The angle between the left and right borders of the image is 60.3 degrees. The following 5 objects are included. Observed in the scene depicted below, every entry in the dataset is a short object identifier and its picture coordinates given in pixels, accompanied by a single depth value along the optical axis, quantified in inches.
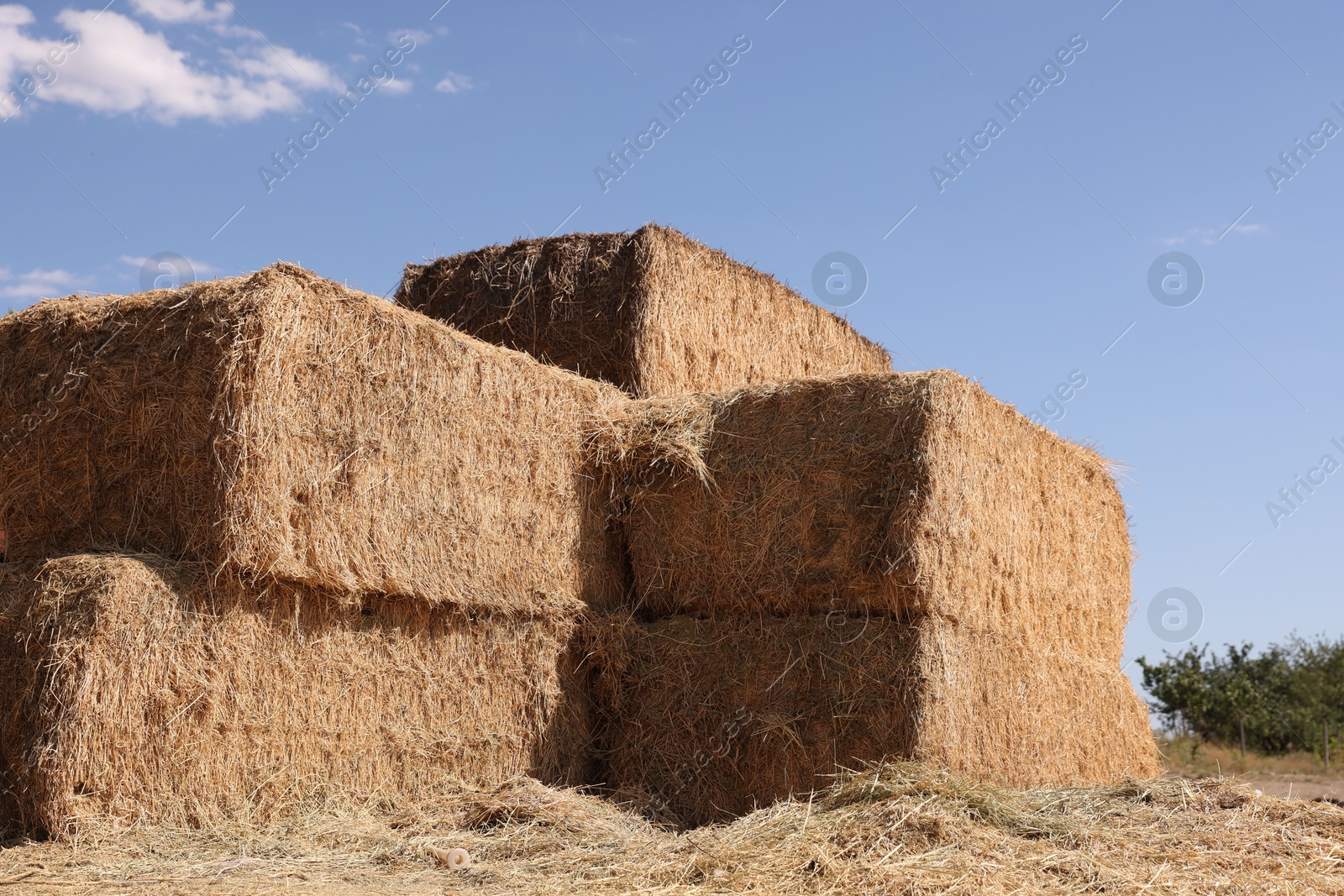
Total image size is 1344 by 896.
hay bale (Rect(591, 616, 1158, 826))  282.0
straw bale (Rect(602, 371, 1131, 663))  288.4
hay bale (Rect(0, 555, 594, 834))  219.0
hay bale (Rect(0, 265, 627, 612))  243.0
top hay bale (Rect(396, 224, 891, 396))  377.1
